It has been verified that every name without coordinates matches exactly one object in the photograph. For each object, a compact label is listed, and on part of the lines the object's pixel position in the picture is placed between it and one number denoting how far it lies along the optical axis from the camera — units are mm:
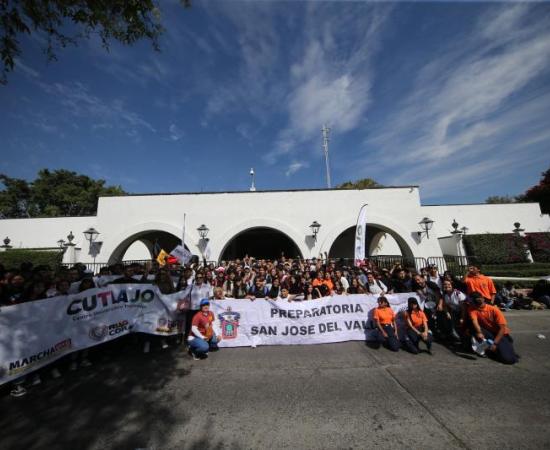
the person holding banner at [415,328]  4895
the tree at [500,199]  33875
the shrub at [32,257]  14164
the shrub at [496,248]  15219
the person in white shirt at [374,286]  6648
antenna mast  26859
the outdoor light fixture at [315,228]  13094
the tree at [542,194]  23062
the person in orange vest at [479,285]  5492
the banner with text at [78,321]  3666
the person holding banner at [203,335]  4750
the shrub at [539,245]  16006
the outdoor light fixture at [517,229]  15820
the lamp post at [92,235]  12766
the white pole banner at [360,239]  9516
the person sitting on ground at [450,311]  5441
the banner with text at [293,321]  5504
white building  13297
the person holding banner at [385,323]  5070
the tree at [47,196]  29984
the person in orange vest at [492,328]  4301
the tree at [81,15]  3730
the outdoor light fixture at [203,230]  13089
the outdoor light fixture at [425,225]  12953
